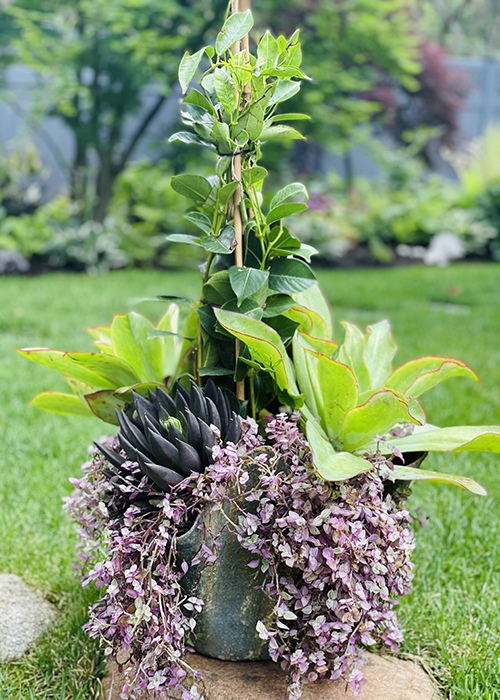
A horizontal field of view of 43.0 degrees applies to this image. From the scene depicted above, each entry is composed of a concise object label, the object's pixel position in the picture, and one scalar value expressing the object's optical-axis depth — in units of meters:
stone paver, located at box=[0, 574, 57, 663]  1.47
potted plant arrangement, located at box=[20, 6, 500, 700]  1.17
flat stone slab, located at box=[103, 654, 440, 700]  1.23
